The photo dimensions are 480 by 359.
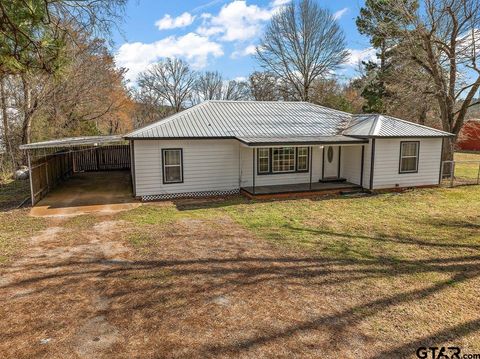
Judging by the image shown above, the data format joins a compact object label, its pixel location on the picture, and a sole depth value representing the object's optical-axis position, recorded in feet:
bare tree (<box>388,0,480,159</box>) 51.57
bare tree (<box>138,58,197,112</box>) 148.05
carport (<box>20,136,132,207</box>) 39.65
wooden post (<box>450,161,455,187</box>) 49.43
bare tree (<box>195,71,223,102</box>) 157.64
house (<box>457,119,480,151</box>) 113.80
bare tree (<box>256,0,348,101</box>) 99.04
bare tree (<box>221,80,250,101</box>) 141.72
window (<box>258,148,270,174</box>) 45.37
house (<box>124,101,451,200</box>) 41.09
